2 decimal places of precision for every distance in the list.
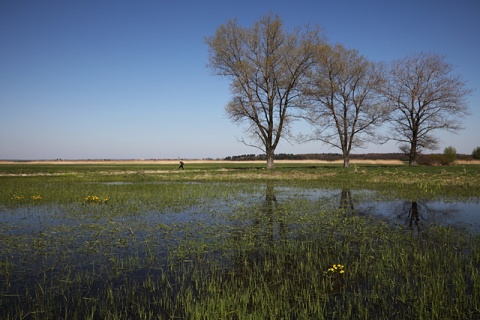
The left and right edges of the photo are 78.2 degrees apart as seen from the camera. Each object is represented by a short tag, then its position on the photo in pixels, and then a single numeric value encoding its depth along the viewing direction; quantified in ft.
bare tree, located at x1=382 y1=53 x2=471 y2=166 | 134.72
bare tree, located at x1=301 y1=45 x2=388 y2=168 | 132.46
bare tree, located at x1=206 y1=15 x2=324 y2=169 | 127.03
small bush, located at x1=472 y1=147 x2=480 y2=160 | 208.03
